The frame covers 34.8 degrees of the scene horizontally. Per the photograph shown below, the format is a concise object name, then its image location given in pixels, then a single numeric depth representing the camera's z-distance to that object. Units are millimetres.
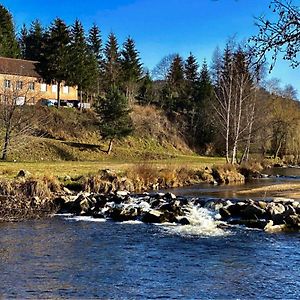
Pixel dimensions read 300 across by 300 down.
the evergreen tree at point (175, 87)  74312
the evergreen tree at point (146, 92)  76250
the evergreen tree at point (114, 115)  50250
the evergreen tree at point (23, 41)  81825
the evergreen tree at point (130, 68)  72625
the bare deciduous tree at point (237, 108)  44069
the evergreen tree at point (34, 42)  77181
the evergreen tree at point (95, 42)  76938
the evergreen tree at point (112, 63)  73875
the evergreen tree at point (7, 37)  71750
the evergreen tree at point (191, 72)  77988
